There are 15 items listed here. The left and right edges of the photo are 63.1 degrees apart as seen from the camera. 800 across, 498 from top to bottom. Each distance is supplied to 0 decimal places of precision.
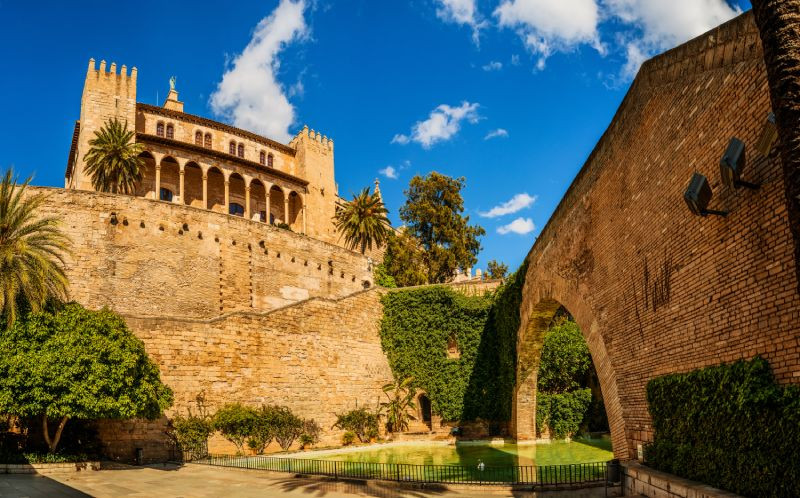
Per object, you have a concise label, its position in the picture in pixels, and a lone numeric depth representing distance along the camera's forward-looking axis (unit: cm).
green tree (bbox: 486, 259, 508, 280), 5297
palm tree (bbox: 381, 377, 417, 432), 3155
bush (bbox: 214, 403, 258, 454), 2333
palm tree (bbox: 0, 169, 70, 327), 1775
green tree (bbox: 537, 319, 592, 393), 2962
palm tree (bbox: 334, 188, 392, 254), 4506
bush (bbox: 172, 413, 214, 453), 2206
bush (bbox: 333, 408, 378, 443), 2892
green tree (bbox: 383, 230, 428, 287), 4403
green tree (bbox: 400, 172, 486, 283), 4531
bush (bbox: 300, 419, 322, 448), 2652
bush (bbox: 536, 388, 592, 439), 2880
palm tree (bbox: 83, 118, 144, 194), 3628
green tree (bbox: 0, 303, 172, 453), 1675
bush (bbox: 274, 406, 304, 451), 2528
